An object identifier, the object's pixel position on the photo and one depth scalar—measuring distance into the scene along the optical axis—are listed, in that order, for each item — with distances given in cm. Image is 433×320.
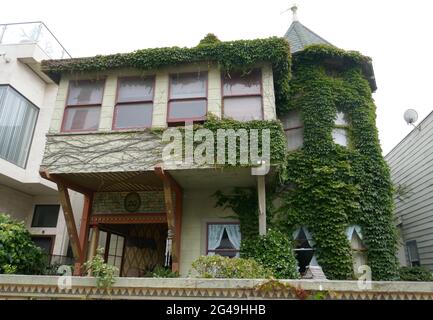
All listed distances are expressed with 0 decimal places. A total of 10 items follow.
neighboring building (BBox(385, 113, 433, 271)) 1115
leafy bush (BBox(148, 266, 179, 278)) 805
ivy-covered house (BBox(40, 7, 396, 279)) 845
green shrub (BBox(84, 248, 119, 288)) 532
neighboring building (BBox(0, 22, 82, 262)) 1135
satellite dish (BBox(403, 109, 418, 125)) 1212
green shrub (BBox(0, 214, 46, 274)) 735
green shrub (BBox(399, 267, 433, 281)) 930
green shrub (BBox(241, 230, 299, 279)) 767
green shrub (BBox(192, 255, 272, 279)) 582
